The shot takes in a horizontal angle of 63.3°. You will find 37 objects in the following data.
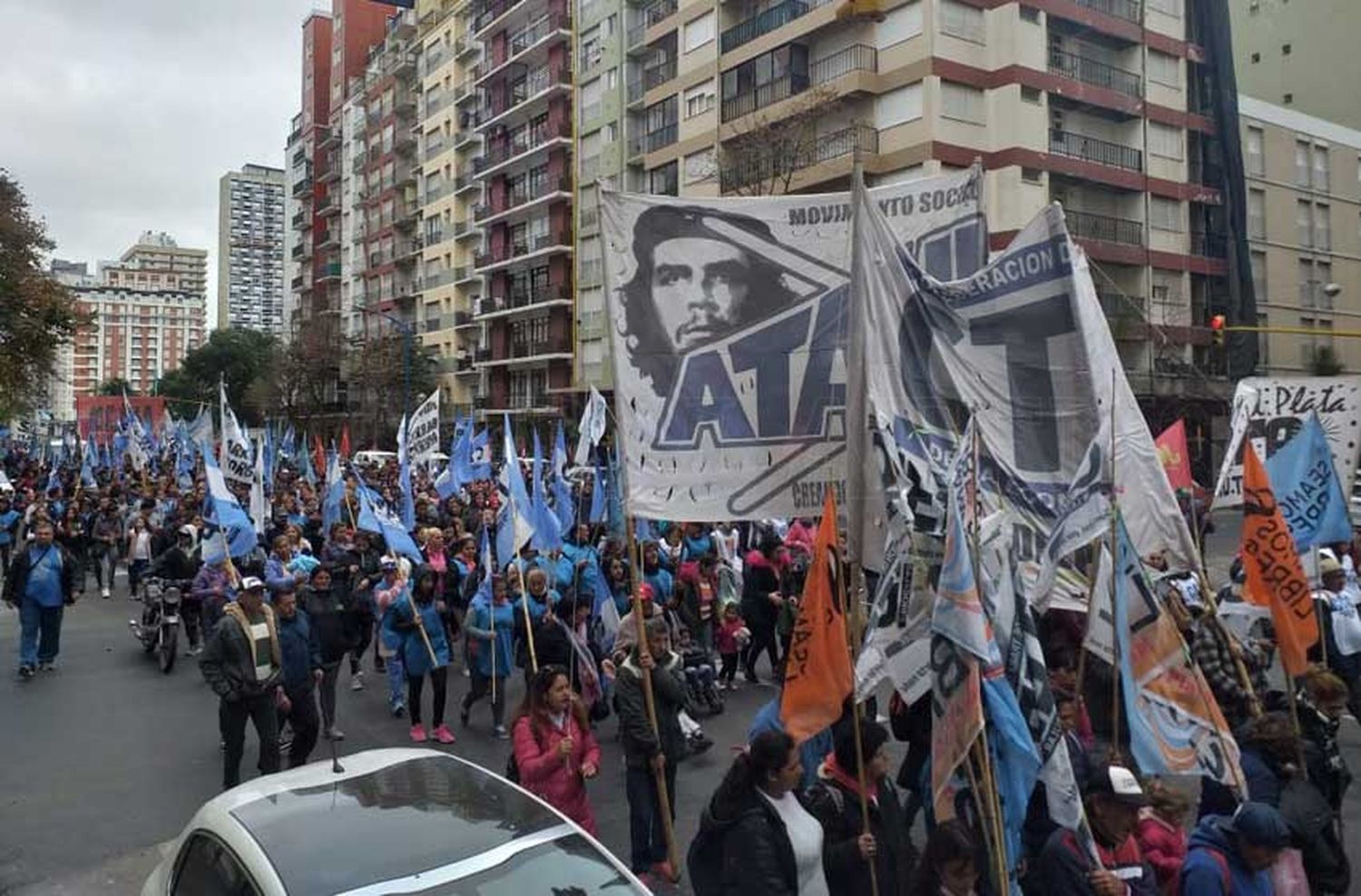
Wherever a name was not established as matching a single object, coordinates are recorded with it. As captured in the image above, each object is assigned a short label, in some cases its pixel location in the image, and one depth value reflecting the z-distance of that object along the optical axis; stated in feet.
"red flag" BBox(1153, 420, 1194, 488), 36.35
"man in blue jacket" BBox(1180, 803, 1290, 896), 13.58
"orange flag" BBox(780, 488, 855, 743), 16.43
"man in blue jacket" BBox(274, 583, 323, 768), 26.40
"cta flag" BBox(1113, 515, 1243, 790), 16.85
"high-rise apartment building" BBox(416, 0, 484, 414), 204.33
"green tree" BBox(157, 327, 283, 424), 260.62
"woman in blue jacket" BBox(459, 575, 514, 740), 31.45
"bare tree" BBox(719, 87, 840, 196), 104.06
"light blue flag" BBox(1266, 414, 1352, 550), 23.76
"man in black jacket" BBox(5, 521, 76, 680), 38.17
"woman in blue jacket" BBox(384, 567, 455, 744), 31.09
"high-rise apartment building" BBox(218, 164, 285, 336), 579.48
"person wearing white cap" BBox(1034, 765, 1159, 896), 13.48
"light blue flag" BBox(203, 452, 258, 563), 35.94
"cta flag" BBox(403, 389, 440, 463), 56.31
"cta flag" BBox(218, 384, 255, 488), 51.19
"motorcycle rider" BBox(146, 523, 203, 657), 41.68
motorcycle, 39.47
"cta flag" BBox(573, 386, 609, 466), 62.69
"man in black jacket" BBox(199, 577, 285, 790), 24.34
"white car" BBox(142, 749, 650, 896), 12.21
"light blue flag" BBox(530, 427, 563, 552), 36.58
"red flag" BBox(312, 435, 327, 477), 92.14
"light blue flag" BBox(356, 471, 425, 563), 37.27
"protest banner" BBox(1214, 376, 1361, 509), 29.48
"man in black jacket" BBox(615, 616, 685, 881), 19.90
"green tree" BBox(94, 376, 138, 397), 368.85
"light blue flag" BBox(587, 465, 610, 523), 54.44
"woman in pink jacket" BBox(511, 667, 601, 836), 18.45
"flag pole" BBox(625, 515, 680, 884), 19.04
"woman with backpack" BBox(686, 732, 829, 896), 13.55
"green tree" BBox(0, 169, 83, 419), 93.35
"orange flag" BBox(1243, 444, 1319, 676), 20.31
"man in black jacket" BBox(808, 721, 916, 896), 14.57
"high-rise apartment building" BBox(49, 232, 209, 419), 633.20
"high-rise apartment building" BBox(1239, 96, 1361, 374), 142.72
